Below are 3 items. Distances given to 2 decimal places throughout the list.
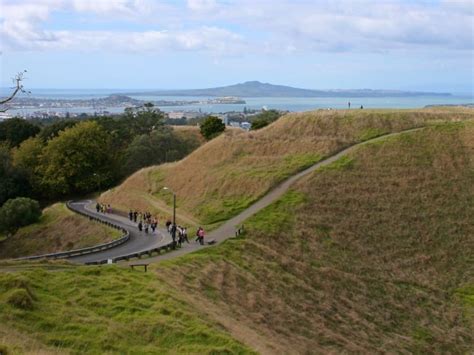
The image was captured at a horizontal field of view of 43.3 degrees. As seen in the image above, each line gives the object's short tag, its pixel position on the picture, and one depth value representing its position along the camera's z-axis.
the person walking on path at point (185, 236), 33.58
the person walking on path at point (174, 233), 32.58
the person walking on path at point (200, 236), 32.56
